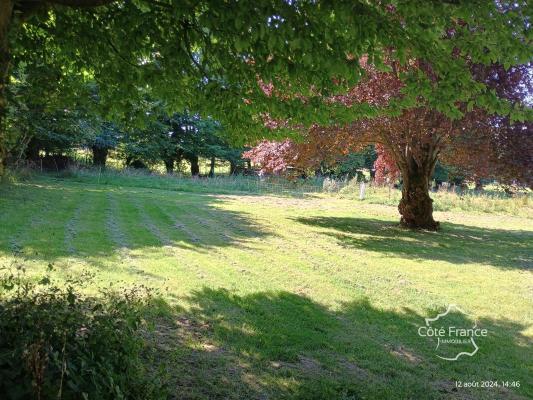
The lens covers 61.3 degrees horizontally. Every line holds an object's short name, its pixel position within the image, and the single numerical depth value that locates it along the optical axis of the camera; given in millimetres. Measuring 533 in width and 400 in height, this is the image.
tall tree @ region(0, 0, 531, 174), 3225
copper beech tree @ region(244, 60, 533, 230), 10359
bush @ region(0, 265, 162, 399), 2332
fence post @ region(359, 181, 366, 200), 21422
